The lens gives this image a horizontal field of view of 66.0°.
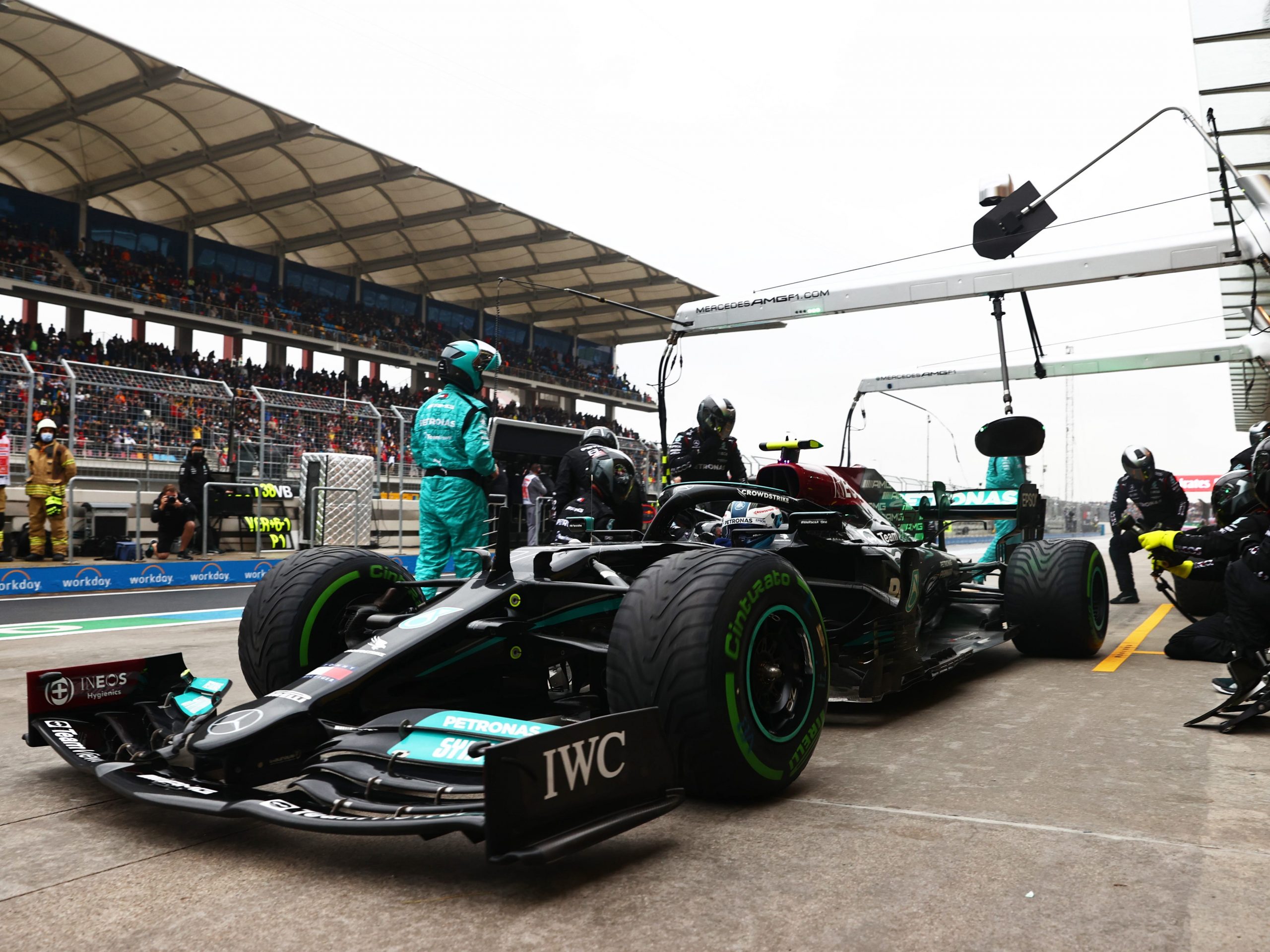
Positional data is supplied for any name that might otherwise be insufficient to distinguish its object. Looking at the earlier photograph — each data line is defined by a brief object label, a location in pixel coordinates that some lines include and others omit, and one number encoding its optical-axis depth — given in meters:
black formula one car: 2.27
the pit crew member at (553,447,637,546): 6.20
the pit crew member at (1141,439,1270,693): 4.17
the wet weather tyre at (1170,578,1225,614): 8.34
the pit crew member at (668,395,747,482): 5.84
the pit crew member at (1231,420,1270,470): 6.48
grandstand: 20.56
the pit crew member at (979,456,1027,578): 10.23
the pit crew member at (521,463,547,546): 14.05
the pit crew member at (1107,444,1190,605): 9.62
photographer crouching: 13.19
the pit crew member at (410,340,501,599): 5.50
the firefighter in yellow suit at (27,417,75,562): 11.65
